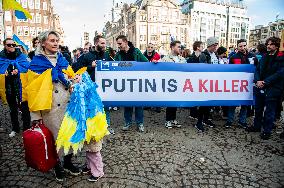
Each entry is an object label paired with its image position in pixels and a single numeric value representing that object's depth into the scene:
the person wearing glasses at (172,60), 6.69
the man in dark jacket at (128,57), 6.09
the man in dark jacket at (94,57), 5.79
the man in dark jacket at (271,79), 5.69
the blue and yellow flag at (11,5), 4.38
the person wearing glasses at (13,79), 5.86
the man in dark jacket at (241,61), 6.76
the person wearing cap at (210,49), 6.62
